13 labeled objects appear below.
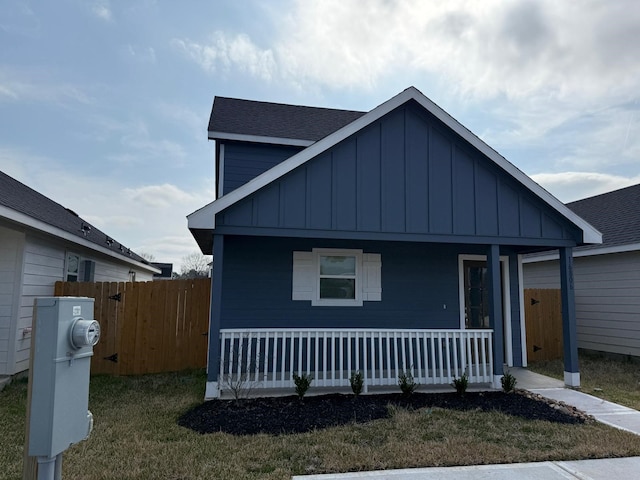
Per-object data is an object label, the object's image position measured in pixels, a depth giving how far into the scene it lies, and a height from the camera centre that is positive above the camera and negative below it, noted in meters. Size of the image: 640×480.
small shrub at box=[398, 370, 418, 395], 6.29 -1.40
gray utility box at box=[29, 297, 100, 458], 2.13 -0.44
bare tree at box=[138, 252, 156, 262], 44.44 +3.64
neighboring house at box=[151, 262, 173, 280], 27.55 +1.25
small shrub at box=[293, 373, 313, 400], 5.97 -1.35
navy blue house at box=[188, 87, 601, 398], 6.34 +0.88
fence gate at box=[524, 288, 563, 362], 9.98 -0.76
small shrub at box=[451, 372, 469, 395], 6.27 -1.40
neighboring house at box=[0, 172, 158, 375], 6.73 +0.56
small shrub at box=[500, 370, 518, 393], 6.46 -1.41
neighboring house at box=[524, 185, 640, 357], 9.76 +0.36
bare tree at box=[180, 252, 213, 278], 36.47 +2.24
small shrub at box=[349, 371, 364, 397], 6.21 -1.38
